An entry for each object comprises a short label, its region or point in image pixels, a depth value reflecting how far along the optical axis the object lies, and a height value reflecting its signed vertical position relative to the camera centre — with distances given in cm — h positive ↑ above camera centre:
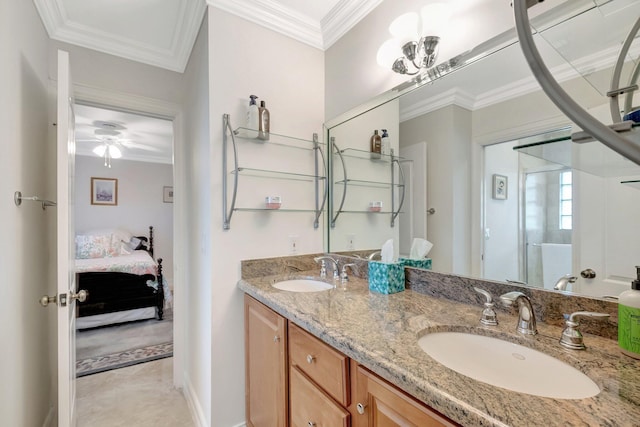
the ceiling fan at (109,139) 371 +108
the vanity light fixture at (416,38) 127 +82
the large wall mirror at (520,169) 83 +16
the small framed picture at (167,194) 584 +36
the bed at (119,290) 342 -98
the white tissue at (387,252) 152 -21
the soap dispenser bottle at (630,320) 72 -27
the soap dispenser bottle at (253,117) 167 +55
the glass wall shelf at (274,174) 171 +24
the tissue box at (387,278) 138 -32
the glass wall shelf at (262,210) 170 +1
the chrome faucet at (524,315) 89 -32
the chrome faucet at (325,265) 174 -34
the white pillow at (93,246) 460 -56
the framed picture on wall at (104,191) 523 +38
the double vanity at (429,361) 58 -39
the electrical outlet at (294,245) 190 -22
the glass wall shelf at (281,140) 168 +46
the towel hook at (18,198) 125 +6
